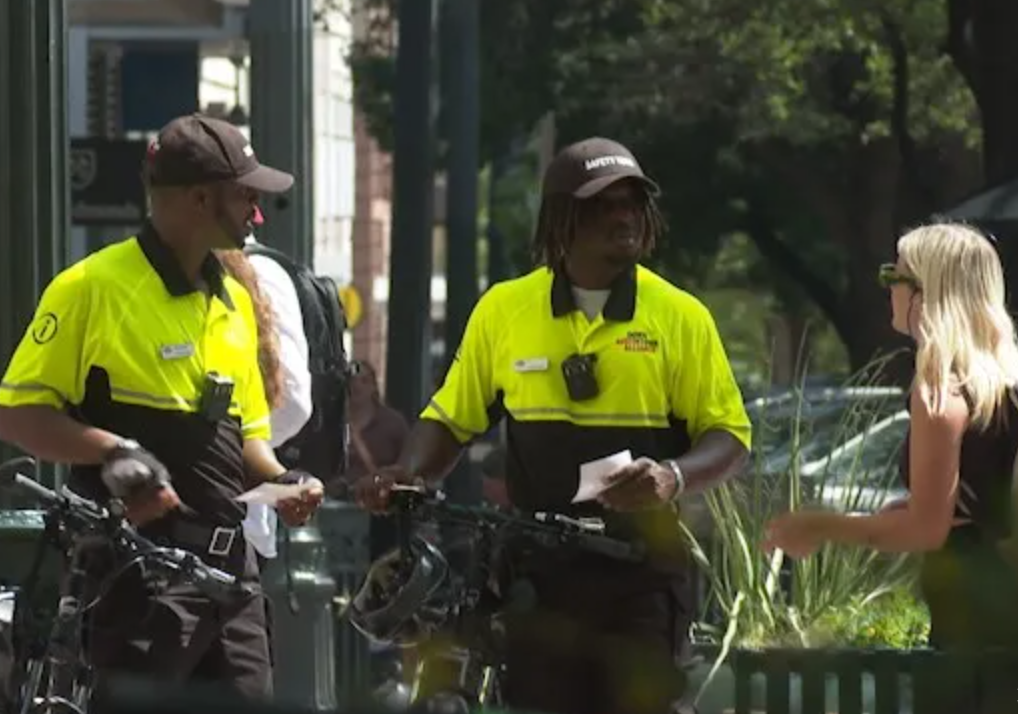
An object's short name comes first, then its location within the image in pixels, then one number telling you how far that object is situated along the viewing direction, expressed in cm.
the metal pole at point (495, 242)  6925
